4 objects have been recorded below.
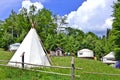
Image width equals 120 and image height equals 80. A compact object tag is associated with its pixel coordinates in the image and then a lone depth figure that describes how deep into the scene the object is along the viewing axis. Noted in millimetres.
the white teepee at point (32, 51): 10258
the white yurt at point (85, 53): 34926
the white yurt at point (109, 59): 30619
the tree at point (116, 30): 21818
